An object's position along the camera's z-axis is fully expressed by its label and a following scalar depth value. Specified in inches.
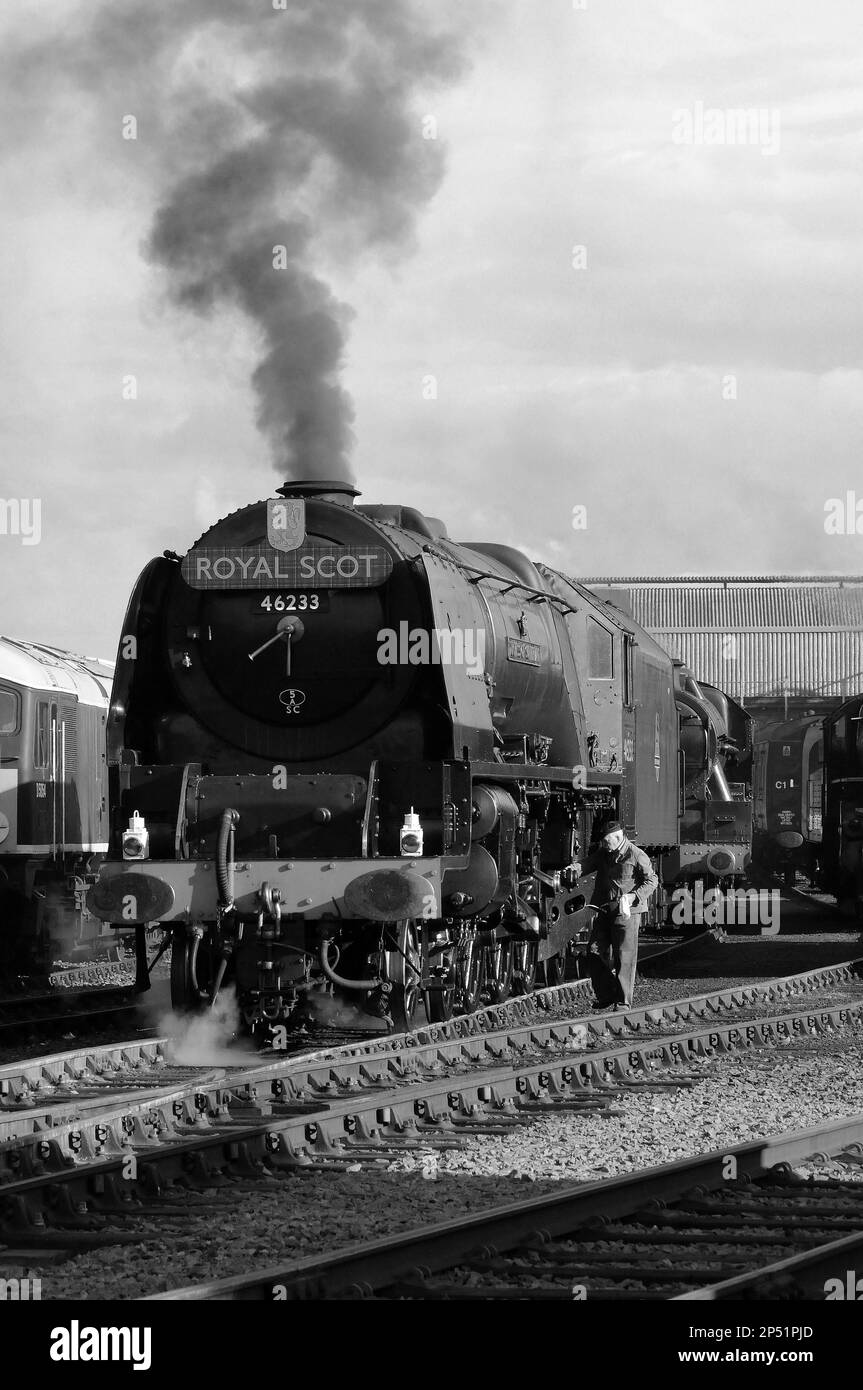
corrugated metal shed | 1951.3
